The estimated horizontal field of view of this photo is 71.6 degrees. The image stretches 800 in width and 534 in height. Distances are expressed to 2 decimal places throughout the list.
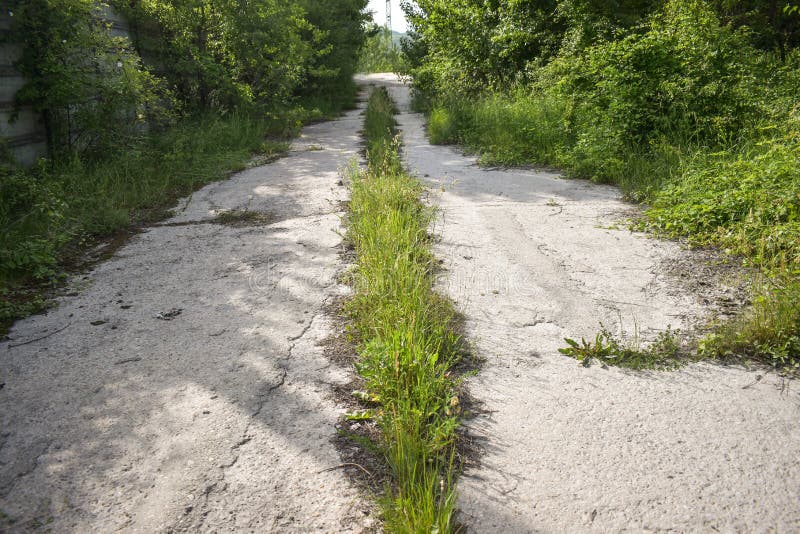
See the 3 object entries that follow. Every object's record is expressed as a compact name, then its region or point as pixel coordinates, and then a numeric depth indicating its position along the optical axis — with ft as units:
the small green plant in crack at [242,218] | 16.29
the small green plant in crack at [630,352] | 8.50
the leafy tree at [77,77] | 17.85
